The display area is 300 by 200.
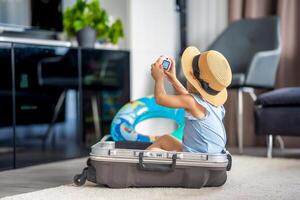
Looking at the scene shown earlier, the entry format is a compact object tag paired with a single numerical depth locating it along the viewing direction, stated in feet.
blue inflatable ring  8.97
